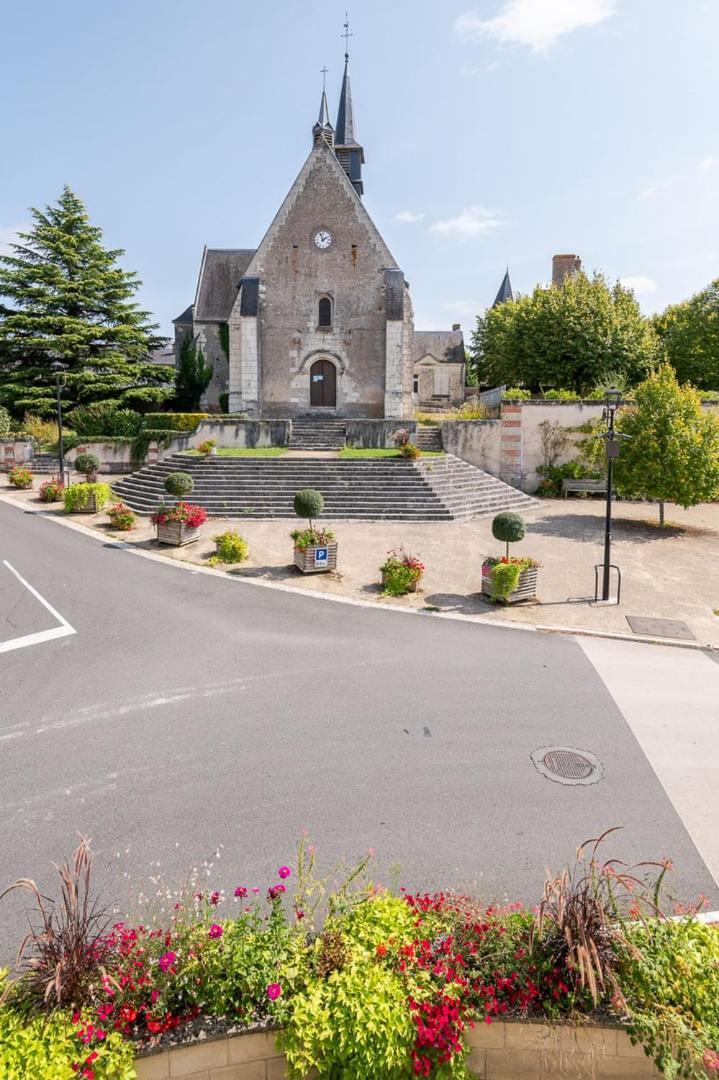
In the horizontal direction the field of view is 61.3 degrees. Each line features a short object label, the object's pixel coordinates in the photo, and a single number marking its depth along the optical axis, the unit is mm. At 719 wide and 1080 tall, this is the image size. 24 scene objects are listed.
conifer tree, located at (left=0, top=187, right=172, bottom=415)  30375
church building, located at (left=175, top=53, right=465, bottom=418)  28719
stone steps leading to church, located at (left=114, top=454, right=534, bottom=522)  18750
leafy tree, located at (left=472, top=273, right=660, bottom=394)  27484
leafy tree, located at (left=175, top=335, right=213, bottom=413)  35625
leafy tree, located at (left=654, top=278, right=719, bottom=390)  34094
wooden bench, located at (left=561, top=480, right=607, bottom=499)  22578
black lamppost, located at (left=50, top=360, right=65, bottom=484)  29333
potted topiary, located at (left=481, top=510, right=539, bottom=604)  11133
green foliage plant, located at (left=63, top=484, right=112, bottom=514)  18750
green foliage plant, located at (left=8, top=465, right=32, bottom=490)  22812
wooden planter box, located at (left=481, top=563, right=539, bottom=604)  11359
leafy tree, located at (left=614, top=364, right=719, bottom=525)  16328
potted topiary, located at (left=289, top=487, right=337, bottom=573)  12891
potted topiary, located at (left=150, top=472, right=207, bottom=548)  15031
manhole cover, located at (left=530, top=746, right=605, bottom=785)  5797
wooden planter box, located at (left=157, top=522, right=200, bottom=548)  15117
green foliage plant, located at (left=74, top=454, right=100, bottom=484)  22578
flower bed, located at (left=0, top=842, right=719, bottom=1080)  2885
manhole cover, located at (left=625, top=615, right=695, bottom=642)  9914
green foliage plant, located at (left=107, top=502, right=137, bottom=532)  16891
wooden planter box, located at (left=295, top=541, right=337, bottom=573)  12898
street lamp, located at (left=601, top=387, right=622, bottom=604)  10867
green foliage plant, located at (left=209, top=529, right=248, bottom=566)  13789
